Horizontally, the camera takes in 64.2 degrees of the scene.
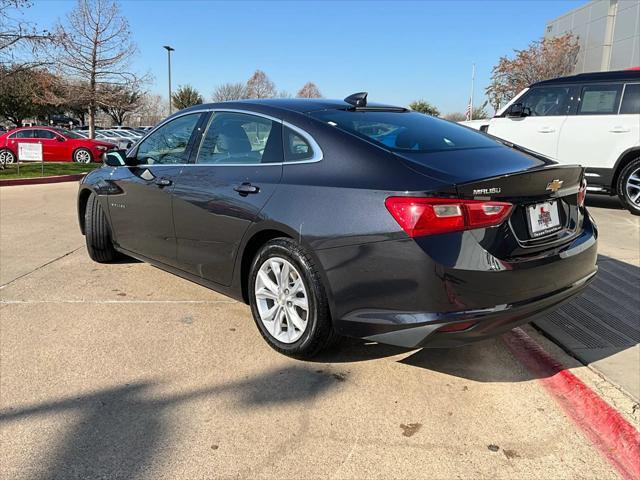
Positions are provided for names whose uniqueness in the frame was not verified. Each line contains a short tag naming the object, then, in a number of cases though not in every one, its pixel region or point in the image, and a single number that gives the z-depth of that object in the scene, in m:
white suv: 7.62
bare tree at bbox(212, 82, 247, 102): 49.57
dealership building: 26.92
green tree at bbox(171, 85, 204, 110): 50.94
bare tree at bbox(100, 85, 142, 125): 20.75
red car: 18.73
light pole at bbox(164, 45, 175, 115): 36.47
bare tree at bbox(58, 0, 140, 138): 19.89
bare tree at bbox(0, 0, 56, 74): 13.06
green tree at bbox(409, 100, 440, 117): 52.80
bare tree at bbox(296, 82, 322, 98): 60.31
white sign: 13.73
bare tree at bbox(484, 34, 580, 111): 31.88
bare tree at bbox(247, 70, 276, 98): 49.94
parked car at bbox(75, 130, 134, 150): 28.48
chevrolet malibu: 2.53
